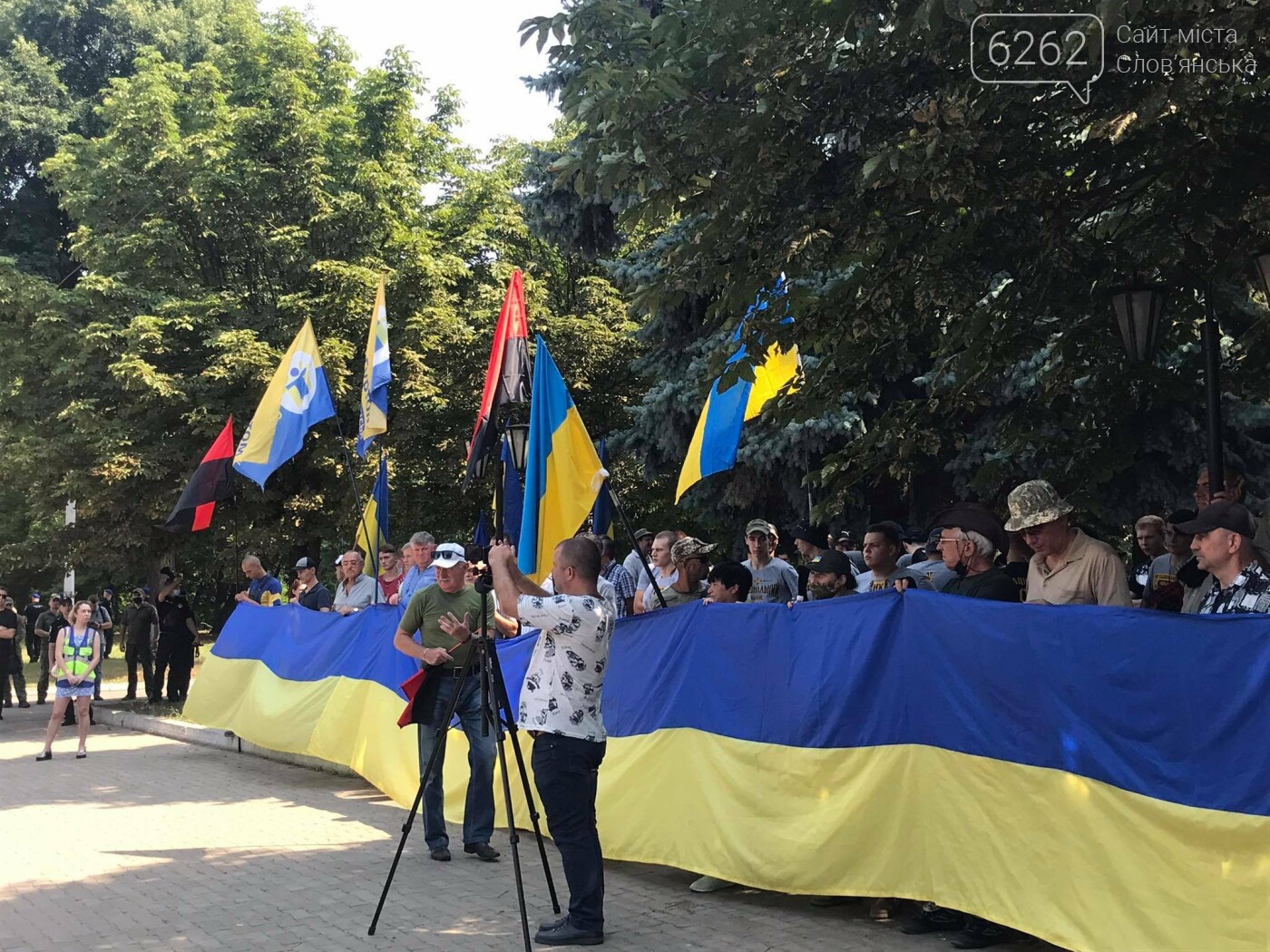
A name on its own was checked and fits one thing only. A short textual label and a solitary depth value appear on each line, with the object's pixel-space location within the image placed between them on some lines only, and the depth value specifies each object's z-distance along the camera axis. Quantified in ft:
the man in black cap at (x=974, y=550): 22.45
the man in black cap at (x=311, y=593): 49.29
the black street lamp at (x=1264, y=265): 27.61
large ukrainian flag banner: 17.43
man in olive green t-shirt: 28.78
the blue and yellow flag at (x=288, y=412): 49.57
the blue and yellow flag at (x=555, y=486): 28.02
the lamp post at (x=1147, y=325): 29.25
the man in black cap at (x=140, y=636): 68.66
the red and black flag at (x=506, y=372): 37.27
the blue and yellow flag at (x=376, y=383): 48.70
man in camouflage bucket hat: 21.27
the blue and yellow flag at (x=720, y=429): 32.99
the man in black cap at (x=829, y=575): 27.55
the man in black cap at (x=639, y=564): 38.04
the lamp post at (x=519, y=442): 47.70
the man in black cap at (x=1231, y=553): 18.47
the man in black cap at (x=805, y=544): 38.64
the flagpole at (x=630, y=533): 25.52
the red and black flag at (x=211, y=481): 53.52
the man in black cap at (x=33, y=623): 96.22
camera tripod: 21.87
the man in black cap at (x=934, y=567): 27.14
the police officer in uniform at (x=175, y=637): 66.39
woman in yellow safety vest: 49.65
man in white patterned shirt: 21.72
